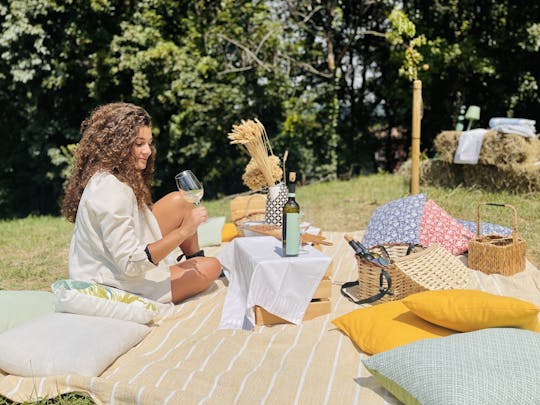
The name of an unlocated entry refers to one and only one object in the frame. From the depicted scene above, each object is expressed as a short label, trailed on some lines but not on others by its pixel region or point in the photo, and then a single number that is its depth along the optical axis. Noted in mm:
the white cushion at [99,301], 3020
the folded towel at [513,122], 7151
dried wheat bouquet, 4418
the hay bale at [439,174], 8180
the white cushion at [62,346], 2623
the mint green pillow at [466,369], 2023
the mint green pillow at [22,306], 3170
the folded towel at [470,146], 7492
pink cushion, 4397
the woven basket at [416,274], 3422
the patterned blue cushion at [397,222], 4363
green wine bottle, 3178
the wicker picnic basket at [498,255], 4141
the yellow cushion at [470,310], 2463
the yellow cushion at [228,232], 5734
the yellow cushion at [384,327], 2714
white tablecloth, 3178
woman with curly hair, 3070
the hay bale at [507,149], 7035
